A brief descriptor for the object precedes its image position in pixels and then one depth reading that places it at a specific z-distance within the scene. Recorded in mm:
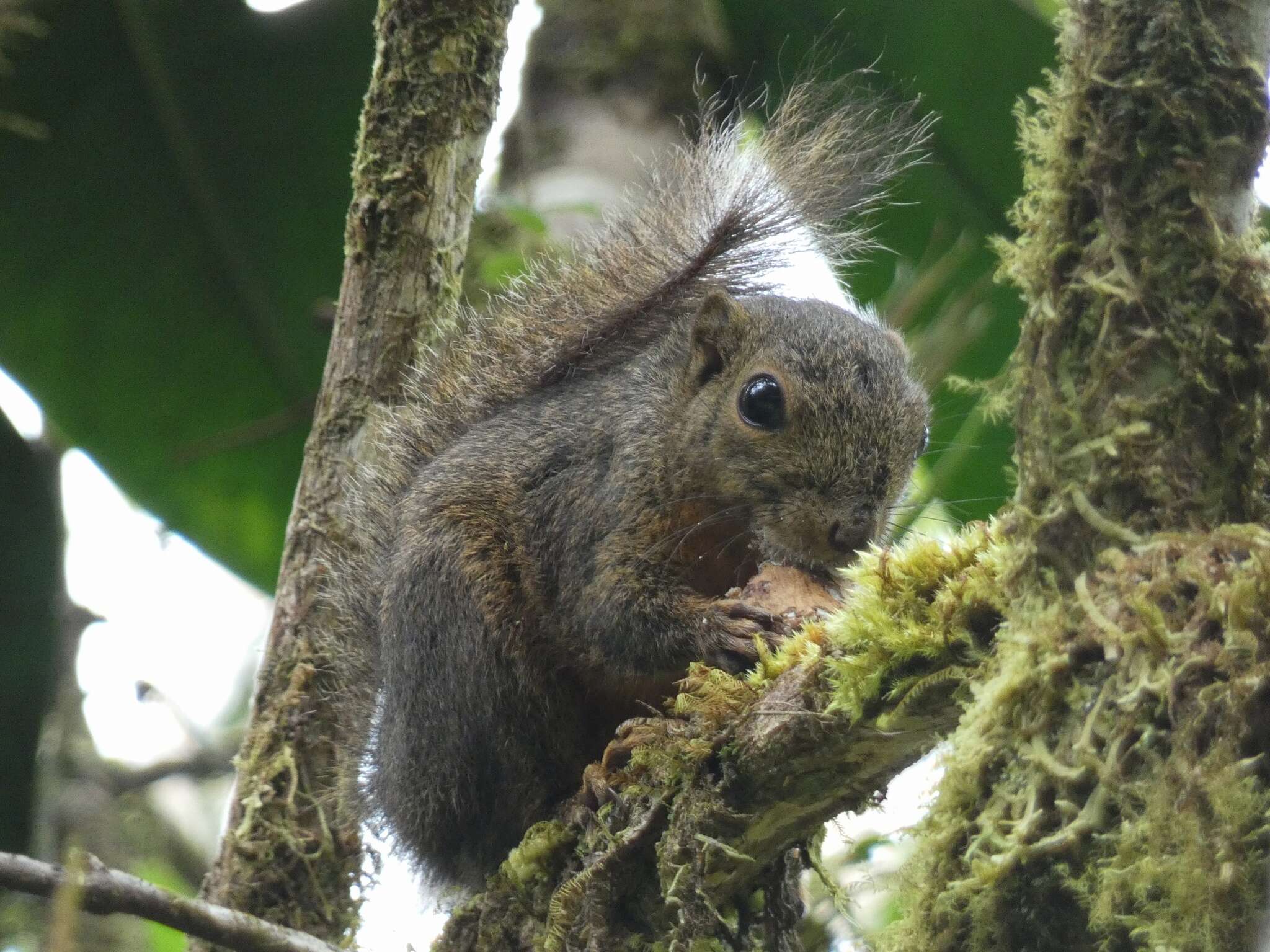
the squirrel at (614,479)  5727
